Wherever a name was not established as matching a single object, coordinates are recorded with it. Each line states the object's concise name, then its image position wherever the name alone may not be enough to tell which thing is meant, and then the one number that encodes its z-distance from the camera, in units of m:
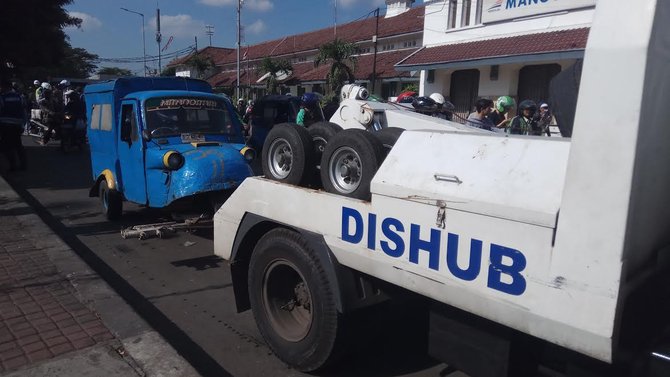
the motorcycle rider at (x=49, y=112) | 16.30
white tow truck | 1.85
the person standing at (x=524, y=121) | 6.37
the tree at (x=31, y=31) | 13.05
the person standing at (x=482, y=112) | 6.48
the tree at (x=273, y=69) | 32.91
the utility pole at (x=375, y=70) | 23.94
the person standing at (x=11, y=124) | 10.88
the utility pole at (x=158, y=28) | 44.69
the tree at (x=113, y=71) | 82.43
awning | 13.78
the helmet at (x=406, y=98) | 6.58
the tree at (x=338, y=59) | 25.58
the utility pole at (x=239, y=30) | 36.77
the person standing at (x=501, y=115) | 6.41
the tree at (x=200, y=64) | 47.48
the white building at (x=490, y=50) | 14.67
